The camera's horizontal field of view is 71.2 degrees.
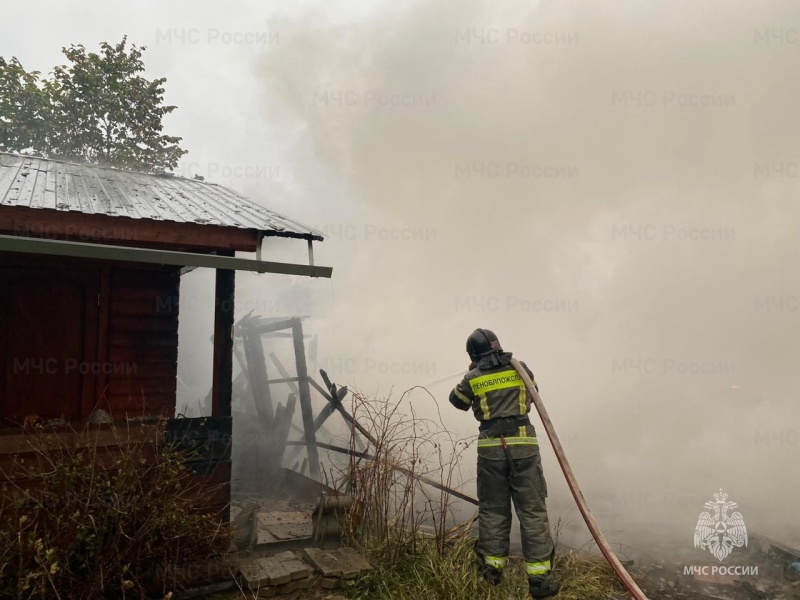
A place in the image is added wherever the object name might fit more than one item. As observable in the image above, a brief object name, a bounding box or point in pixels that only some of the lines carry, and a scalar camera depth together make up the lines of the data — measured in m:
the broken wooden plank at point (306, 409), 8.36
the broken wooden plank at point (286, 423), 8.91
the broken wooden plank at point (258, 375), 9.29
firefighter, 4.76
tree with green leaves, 17.78
